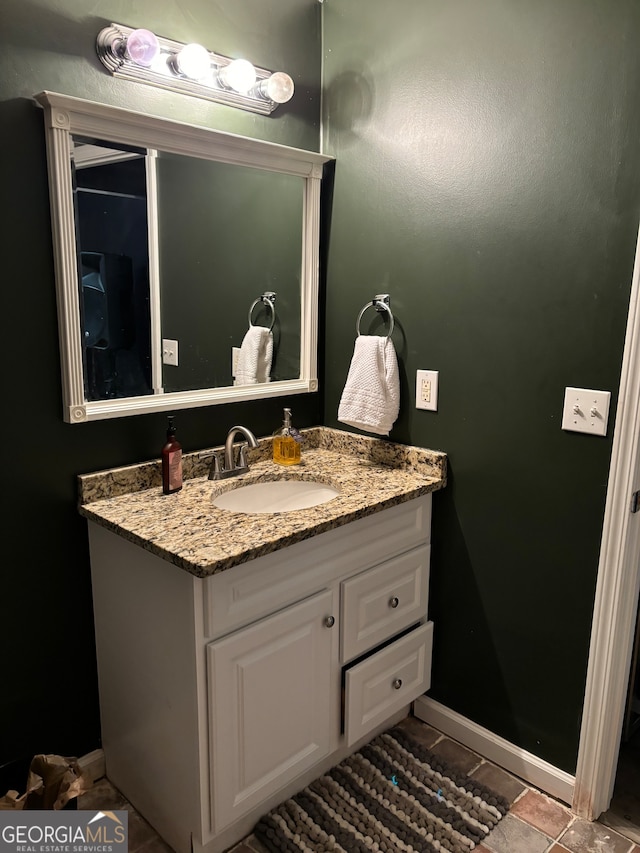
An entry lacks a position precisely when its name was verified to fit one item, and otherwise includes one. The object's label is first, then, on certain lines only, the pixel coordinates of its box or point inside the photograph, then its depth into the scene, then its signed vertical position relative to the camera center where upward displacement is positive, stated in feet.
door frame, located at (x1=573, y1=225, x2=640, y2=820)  5.06 -2.52
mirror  5.26 +0.38
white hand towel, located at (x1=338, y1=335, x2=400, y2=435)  6.42 -0.79
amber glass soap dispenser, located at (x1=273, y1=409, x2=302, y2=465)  6.72 -1.45
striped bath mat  5.42 -4.41
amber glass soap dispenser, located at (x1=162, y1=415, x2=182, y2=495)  5.72 -1.43
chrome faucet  6.24 -1.53
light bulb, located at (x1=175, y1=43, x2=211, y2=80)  5.40 +1.99
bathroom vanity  4.80 -2.68
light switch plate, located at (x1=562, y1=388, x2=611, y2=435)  5.22 -0.82
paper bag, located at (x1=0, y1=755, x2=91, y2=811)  4.88 -3.68
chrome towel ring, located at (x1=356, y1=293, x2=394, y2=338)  6.57 +0.02
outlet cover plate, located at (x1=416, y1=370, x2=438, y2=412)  6.33 -0.81
